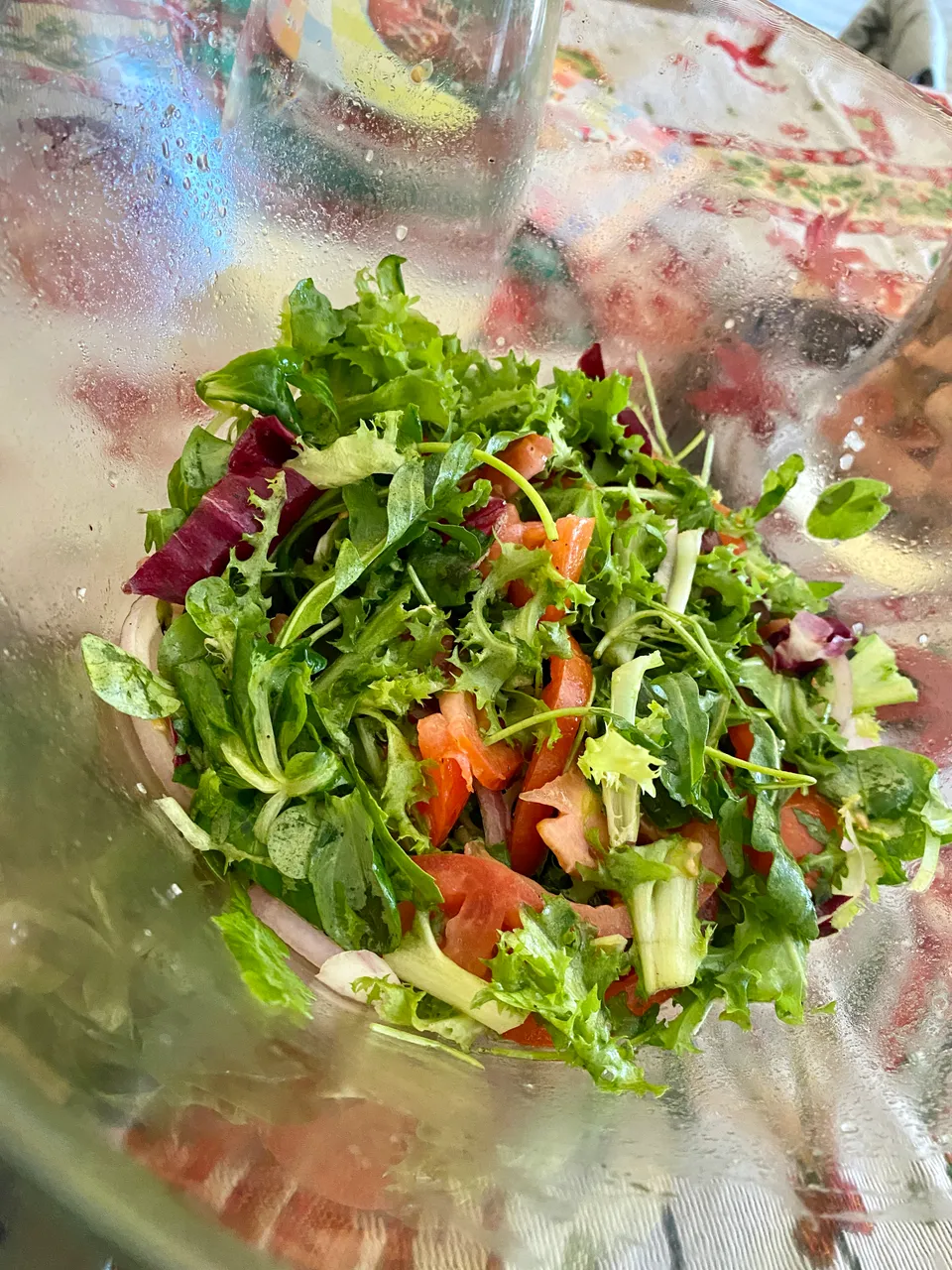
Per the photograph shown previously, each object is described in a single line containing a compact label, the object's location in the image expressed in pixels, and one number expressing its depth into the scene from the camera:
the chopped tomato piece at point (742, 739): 0.26
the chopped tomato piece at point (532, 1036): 0.22
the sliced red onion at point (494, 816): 0.24
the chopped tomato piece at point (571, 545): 0.25
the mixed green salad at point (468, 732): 0.21
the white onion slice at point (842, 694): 0.30
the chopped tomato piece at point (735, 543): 0.32
